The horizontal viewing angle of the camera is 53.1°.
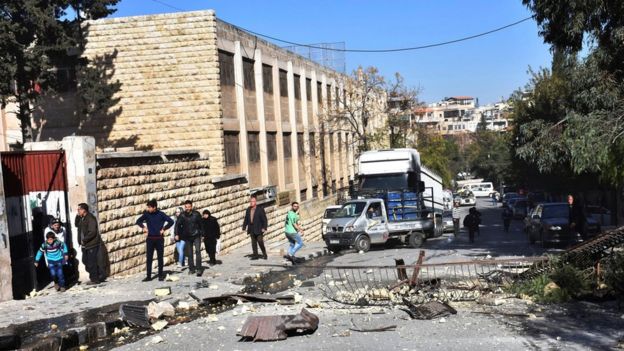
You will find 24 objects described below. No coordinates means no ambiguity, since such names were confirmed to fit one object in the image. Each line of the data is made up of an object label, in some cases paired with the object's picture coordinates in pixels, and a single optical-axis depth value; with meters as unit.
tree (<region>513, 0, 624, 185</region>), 14.66
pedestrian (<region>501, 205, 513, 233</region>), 32.53
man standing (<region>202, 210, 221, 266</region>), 16.14
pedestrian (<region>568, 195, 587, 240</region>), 18.77
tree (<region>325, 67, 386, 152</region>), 42.16
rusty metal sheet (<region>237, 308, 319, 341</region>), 8.70
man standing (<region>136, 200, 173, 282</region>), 13.12
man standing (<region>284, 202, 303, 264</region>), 17.30
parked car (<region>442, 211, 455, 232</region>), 33.50
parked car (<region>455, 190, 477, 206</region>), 70.19
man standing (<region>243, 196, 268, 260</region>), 16.98
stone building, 17.16
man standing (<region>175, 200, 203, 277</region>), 14.55
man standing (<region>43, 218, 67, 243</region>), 12.48
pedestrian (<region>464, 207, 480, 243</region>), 24.66
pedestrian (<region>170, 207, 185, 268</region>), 15.19
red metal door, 12.05
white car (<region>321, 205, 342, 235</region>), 29.62
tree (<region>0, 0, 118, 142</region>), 19.44
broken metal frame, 10.98
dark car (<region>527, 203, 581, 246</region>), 20.30
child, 12.20
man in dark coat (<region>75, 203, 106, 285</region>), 12.78
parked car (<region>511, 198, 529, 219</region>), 46.04
